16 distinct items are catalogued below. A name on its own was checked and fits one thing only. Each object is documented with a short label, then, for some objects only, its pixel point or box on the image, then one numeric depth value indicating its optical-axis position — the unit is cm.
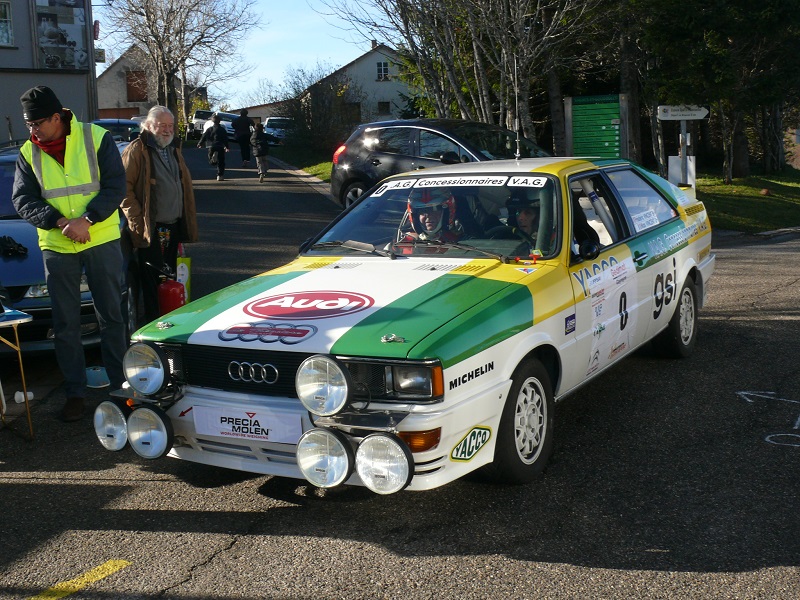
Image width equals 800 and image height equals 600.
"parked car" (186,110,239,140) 5303
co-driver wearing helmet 539
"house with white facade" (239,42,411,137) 3266
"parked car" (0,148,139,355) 691
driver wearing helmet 560
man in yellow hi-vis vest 582
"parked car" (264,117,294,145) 3429
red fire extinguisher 699
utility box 2214
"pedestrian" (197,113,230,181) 2348
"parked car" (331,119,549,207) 1406
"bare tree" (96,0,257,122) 5425
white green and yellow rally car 404
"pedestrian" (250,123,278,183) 2381
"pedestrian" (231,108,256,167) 2705
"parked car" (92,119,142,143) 1703
